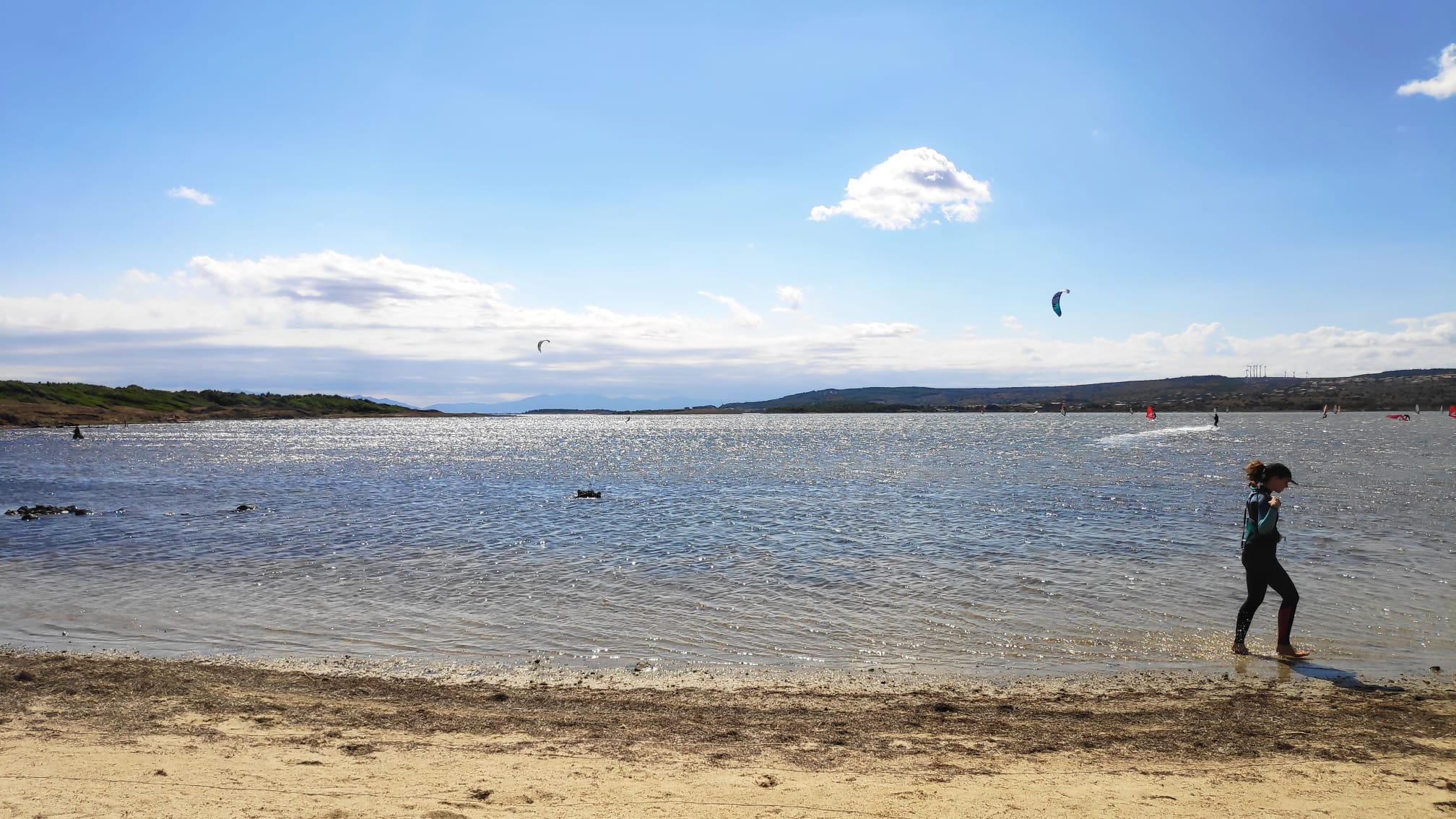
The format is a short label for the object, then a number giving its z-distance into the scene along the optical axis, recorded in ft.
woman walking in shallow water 37.19
